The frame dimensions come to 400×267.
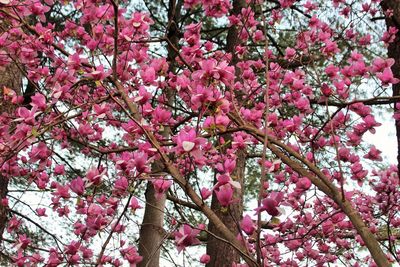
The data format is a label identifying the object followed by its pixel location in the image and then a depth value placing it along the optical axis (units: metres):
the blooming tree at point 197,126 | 1.64
